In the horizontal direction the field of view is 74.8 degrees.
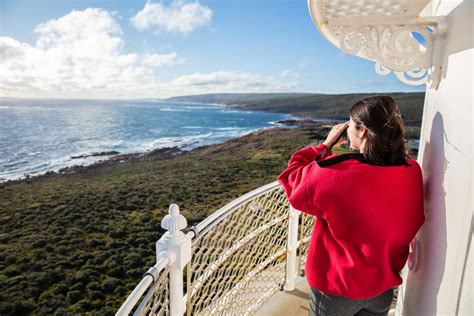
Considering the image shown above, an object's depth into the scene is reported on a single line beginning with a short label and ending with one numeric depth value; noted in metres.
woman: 0.80
